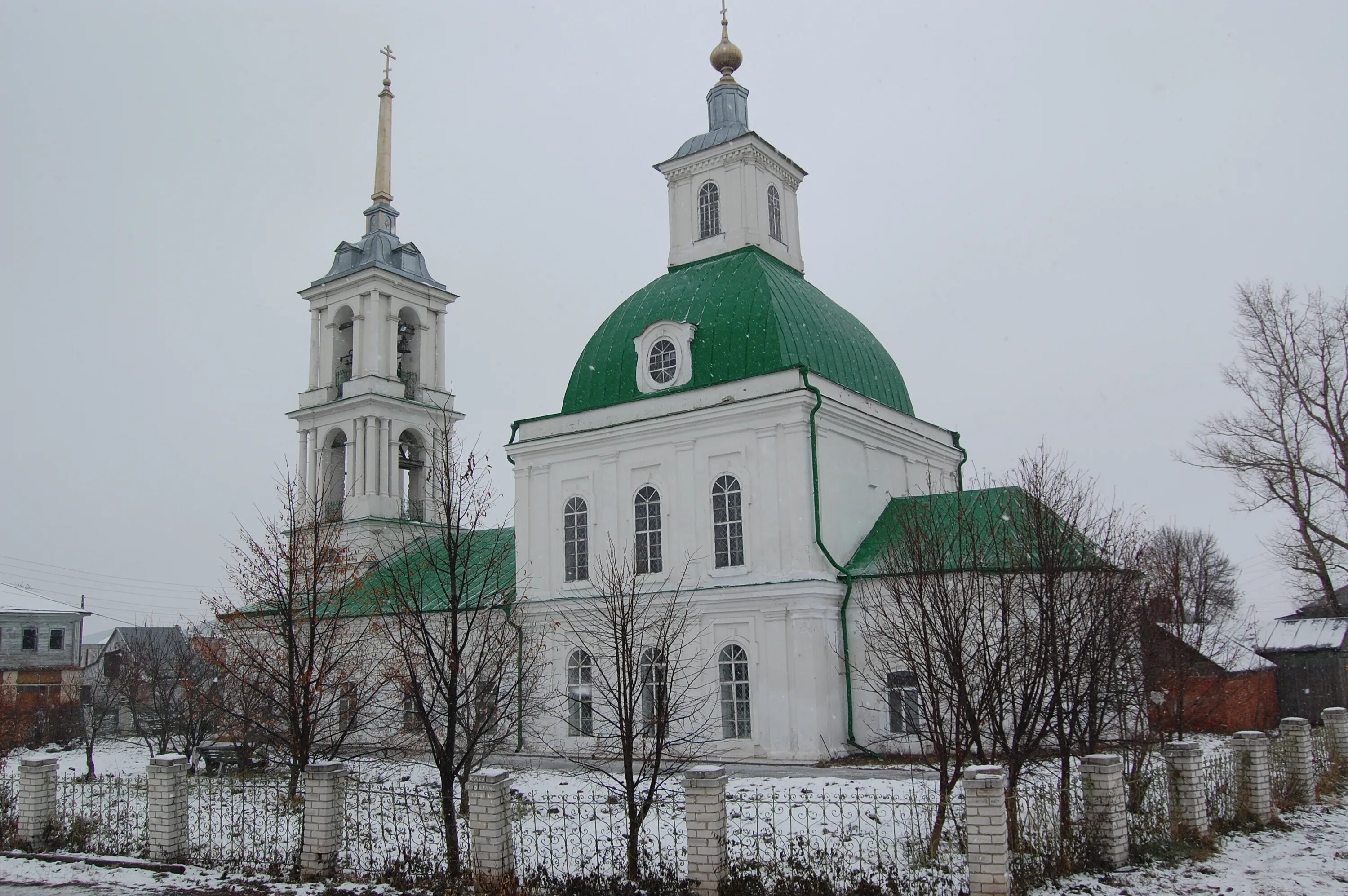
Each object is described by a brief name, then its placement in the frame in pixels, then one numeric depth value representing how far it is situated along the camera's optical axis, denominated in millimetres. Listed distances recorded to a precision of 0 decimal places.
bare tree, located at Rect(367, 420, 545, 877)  11570
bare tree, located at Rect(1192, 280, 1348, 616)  24000
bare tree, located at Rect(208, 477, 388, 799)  14062
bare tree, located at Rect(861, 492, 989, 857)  11258
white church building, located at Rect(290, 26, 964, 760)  19391
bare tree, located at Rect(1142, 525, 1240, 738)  16125
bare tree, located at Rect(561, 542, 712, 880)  18250
